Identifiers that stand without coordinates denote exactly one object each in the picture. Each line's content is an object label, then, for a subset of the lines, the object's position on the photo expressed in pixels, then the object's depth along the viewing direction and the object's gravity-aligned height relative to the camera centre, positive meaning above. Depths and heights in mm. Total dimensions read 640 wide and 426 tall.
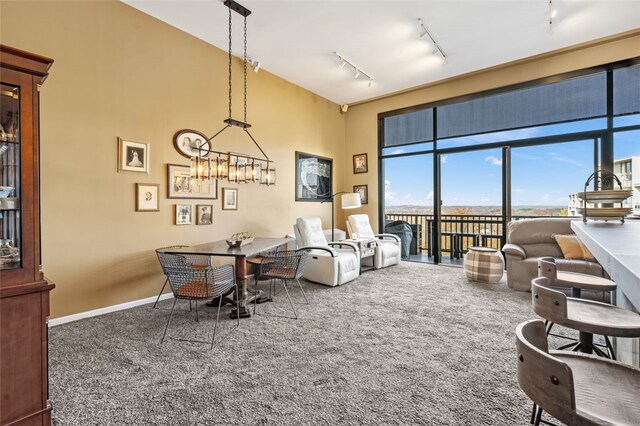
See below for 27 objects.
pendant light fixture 3240 +521
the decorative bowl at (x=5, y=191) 1476 +118
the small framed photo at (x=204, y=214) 4195 -11
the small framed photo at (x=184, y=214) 3963 -9
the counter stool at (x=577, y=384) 788 -556
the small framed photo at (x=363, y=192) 6801 +466
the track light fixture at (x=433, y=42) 3966 +2484
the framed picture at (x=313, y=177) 5935 +752
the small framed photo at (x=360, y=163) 6805 +1137
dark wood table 2990 -402
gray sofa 3996 -508
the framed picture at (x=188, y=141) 3953 +990
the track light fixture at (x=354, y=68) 4785 +2504
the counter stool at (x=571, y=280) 2000 -506
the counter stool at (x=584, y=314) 1323 -520
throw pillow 3783 -482
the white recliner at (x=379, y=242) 5449 -608
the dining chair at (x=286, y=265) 3415 -617
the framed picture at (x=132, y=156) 3430 +690
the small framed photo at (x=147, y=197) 3584 +203
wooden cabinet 1448 -166
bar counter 719 -140
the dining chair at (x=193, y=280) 2596 -627
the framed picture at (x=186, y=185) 3893 +389
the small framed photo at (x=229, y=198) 4535 +227
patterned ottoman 4367 -797
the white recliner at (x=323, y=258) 4316 -693
